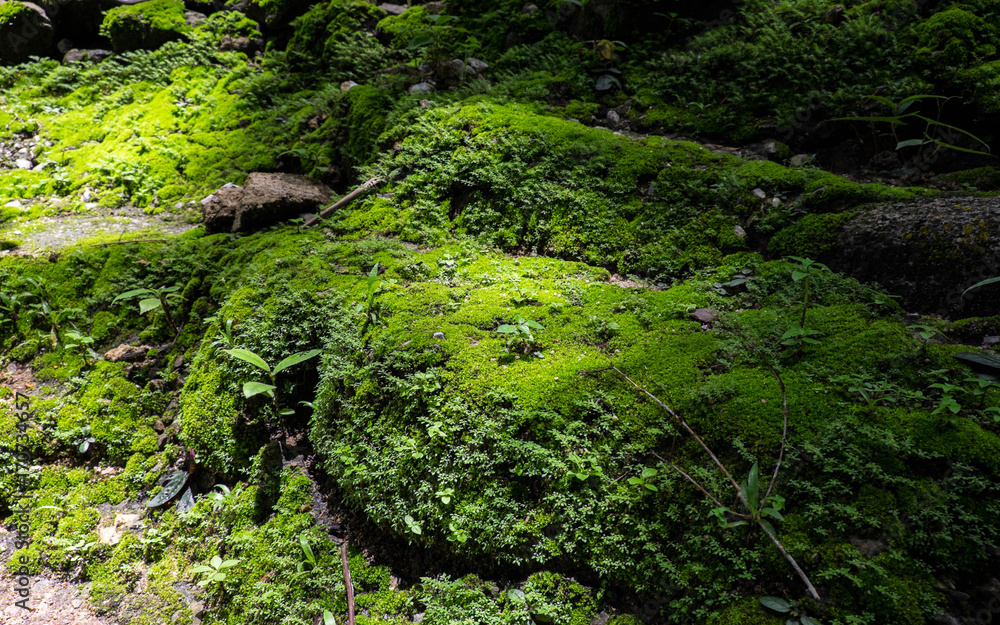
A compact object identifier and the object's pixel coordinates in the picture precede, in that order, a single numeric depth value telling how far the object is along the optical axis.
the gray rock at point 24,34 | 10.52
